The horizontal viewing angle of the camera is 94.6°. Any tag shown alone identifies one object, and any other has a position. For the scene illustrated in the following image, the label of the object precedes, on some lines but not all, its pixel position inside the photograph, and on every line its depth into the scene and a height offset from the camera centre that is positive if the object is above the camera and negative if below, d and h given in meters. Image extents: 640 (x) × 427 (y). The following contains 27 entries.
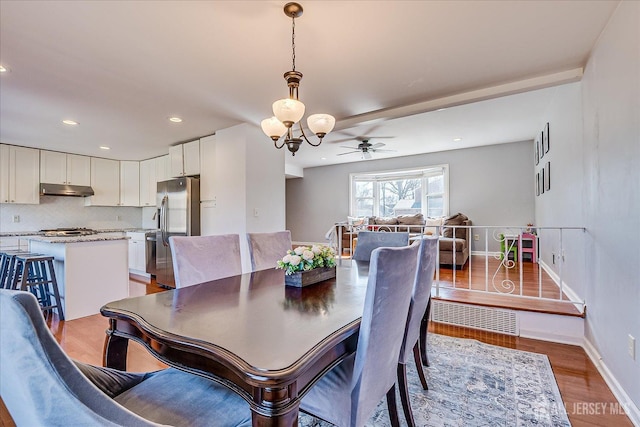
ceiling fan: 5.37 +1.29
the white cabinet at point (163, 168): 5.45 +0.92
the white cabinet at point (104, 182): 5.69 +0.69
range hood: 4.93 +0.48
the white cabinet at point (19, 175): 4.60 +0.69
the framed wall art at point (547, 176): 4.17 +0.56
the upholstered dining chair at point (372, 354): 1.07 -0.54
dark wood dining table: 0.82 -0.41
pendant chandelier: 1.89 +0.72
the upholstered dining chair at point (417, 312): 1.57 -0.57
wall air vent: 2.82 -1.02
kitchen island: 3.27 -0.61
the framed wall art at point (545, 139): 4.18 +1.11
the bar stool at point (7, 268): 3.24 -0.56
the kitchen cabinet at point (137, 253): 5.34 -0.66
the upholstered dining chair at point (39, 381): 0.51 -0.30
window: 6.79 +0.58
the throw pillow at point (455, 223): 5.48 -0.14
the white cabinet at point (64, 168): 5.05 +0.88
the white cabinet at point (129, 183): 6.01 +0.69
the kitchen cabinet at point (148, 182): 5.82 +0.69
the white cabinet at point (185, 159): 4.54 +0.92
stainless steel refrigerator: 4.27 +0.03
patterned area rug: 1.65 -1.13
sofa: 4.87 -0.31
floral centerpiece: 1.70 -0.29
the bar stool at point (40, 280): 3.03 -0.68
